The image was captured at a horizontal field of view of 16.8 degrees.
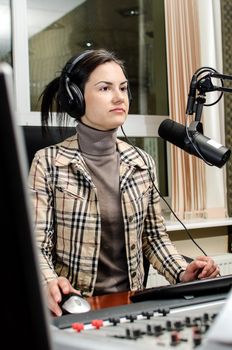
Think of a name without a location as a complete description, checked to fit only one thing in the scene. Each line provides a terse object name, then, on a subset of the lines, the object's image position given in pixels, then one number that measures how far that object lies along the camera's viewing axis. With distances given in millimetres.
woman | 1923
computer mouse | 1412
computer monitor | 713
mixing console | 914
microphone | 1605
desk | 1463
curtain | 2883
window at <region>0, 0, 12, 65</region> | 2704
